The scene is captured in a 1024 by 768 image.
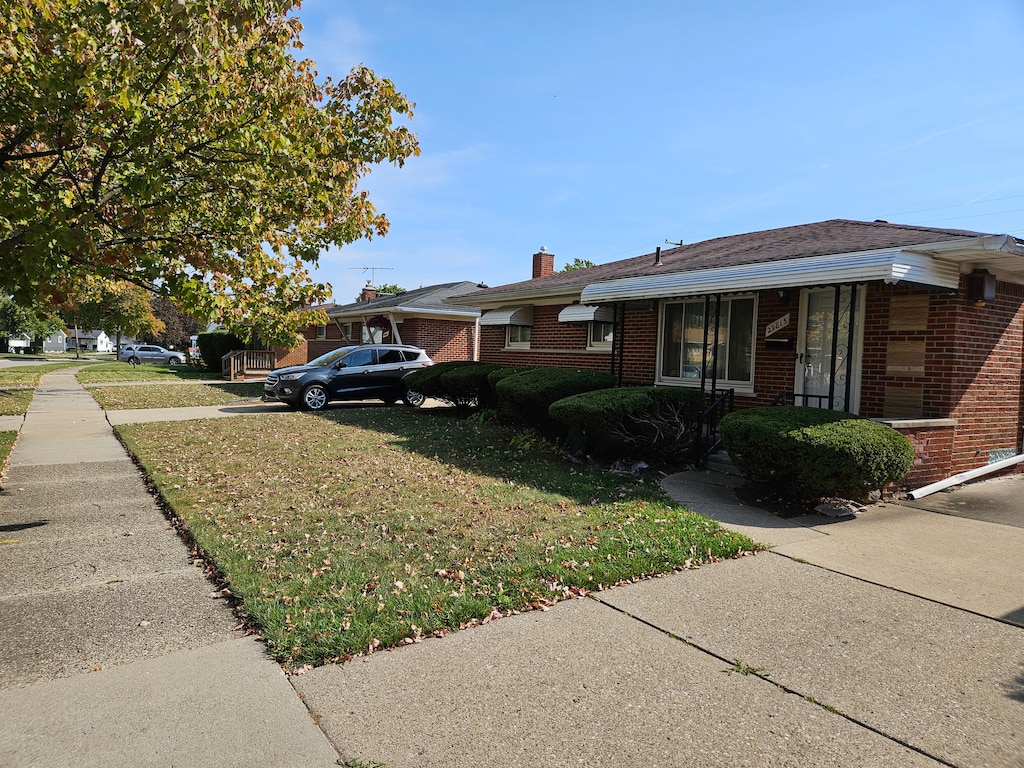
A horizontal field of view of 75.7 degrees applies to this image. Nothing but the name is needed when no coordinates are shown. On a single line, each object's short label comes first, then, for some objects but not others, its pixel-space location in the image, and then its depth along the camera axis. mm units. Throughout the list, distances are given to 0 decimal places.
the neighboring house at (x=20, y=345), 76250
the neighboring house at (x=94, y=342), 95312
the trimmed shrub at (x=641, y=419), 8617
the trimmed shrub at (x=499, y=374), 12738
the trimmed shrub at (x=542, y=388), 10414
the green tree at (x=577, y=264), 72394
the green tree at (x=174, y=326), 67750
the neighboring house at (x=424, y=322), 24016
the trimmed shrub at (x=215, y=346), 33938
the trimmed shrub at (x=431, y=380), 14865
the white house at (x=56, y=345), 89438
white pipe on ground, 7366
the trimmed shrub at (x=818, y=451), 6250
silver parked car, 49625
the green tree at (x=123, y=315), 50906
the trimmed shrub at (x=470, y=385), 13828
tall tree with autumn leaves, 4953
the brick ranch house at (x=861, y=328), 7543
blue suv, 15773
